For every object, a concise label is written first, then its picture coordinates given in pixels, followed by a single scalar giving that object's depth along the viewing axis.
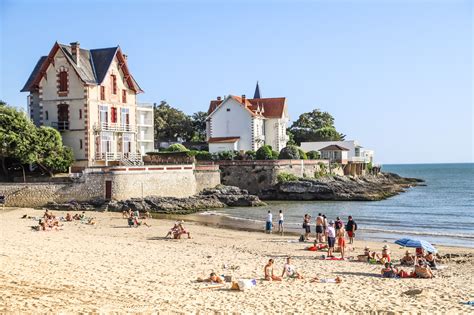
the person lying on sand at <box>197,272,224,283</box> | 16.86
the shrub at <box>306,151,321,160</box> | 70.31
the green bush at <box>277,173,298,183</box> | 60.28
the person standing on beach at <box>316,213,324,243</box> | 27.19
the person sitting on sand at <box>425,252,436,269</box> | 21.34
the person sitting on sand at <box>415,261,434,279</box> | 19.16
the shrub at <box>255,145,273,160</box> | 63.81
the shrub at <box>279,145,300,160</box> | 64.78
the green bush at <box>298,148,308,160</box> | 65.93
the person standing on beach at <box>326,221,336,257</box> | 23.80
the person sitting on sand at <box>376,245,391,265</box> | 21.81
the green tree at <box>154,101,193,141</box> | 89.93
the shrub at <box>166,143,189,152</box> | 61.69
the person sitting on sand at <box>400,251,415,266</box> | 22.06
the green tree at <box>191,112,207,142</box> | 92.75
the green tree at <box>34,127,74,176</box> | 41.88
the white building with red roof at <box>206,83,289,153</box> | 70.62
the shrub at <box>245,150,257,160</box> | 64.81
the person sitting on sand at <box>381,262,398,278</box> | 19.16
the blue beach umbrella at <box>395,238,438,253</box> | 21.56
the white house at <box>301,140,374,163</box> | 79.44
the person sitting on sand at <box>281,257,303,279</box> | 18.31
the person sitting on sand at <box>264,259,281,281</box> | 17.80
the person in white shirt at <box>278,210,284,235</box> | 32.84
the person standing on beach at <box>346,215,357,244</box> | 27.80
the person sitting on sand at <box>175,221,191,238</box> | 28.20
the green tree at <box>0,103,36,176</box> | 40.47
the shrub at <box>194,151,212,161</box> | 61.95
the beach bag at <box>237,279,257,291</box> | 16.06
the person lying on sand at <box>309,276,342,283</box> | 17.85
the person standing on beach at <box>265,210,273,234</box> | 33.06
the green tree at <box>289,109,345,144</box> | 97.12
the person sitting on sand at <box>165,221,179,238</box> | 28.38
